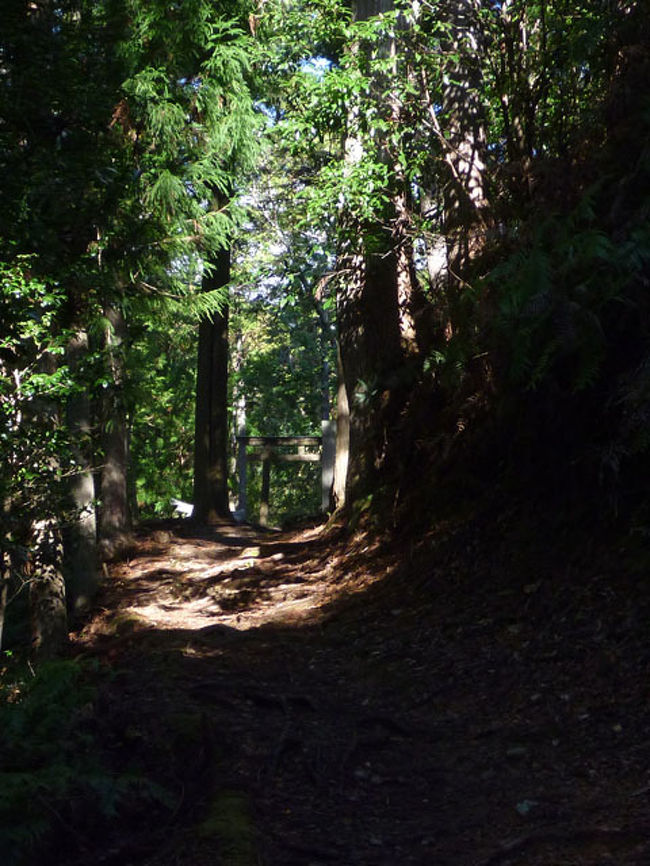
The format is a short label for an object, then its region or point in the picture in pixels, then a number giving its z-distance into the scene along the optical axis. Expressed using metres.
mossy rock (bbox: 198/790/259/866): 4.28
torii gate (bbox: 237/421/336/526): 19.23
